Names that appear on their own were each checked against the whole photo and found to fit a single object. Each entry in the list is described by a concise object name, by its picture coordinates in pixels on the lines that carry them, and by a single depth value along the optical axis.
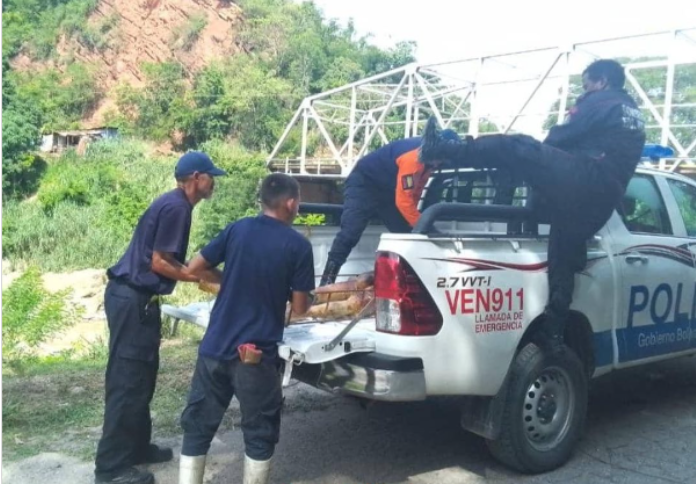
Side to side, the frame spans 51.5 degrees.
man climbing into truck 4.39
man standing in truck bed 5.24
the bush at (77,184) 33.09
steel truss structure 16.59
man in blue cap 4.06
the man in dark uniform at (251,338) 3.48
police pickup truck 3.79
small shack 47.05
